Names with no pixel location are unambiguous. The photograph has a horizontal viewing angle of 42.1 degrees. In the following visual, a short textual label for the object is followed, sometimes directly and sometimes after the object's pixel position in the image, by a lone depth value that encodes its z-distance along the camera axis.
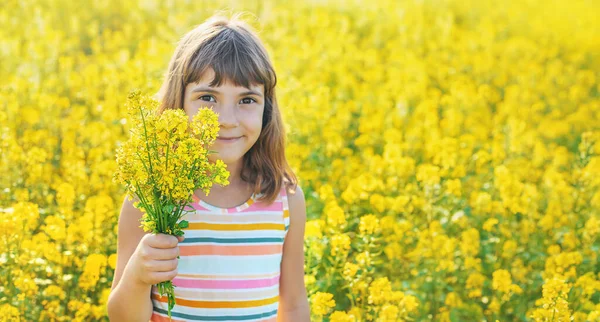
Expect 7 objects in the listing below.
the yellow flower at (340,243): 2.84
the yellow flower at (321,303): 2.56
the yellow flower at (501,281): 3.15
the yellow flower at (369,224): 2.93
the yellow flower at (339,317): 2.57
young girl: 2.12
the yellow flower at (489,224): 3.60
